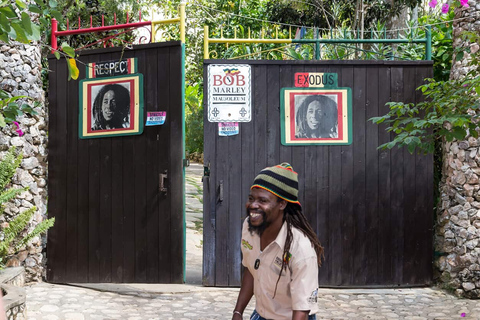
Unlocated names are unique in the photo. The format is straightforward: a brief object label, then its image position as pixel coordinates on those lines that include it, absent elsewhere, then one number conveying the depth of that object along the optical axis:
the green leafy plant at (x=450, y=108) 4.55
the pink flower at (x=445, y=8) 5.93
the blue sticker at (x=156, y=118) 6.01
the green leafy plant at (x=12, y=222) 5.75
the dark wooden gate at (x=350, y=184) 6.09
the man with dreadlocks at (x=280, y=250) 2.44
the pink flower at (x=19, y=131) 5.84
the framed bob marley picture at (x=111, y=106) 6.12
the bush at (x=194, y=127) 18.78
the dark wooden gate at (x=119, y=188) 6.00
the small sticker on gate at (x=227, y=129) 6.08
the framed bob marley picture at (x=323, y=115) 6.14
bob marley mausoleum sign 6.07
